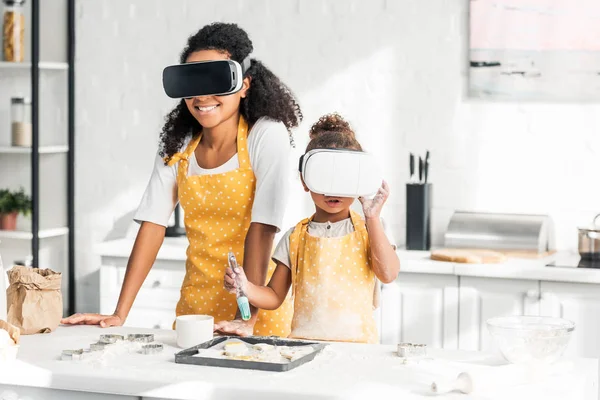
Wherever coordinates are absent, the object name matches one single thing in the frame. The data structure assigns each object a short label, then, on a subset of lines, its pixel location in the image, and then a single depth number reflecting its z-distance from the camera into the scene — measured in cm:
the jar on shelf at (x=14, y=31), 473
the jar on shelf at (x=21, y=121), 474
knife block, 404
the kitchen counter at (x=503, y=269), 351
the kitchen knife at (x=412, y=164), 408
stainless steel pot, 367
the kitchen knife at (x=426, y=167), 405
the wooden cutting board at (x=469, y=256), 366
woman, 252
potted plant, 483
